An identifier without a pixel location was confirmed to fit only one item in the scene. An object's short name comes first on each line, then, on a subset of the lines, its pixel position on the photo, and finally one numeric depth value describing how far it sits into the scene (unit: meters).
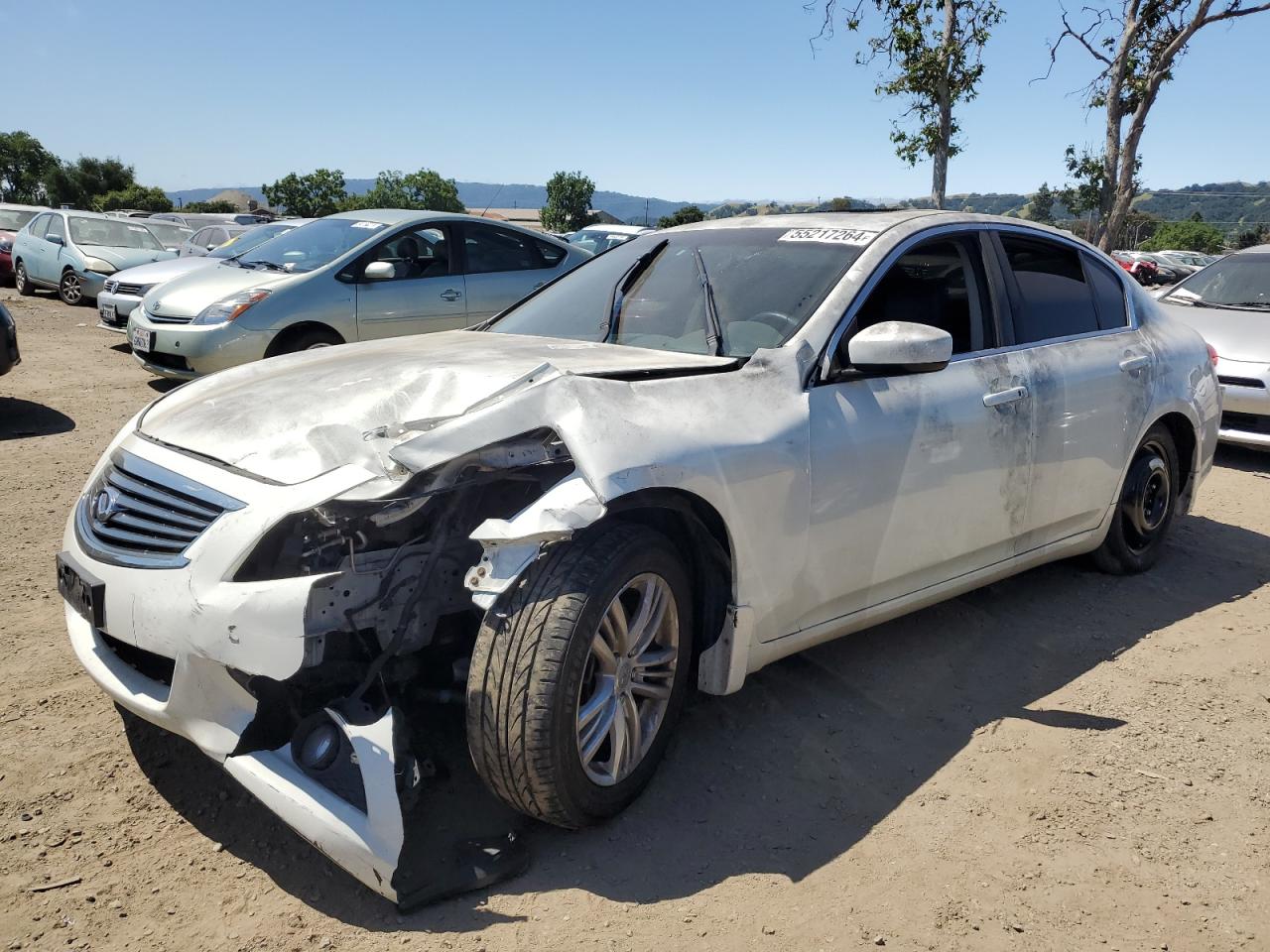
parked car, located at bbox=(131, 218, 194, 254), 17.36
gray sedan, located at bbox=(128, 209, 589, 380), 7.46
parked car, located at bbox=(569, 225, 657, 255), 17.41
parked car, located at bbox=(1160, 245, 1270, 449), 7.18
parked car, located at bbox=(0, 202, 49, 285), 17.25
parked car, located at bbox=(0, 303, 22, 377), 7.29
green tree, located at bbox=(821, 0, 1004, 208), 13.70
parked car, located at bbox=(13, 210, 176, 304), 14.77
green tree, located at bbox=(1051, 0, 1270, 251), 13.29
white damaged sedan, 2.39
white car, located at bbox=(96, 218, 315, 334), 10.43
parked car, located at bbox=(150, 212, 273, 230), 24.14
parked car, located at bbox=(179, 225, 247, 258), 17.72
